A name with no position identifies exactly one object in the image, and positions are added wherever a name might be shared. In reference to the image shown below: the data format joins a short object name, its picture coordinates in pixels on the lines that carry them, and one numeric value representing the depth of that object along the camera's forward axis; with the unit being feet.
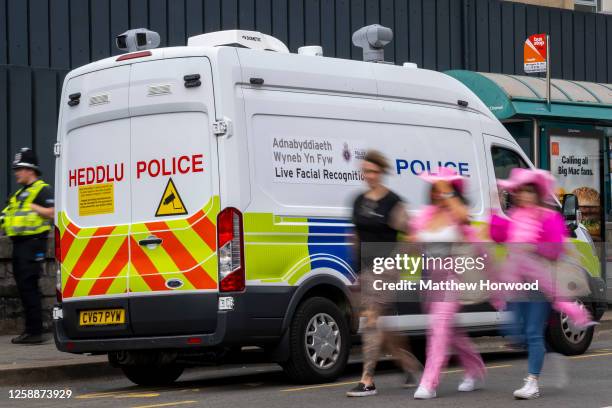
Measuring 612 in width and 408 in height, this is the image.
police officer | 46.80
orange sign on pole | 64.75
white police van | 36.06
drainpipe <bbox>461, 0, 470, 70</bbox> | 74.64
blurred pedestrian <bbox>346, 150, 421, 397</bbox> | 33.99
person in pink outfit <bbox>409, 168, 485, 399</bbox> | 32.94
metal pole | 60.46
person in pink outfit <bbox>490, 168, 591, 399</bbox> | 32.94
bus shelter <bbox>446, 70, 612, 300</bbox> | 61.87
